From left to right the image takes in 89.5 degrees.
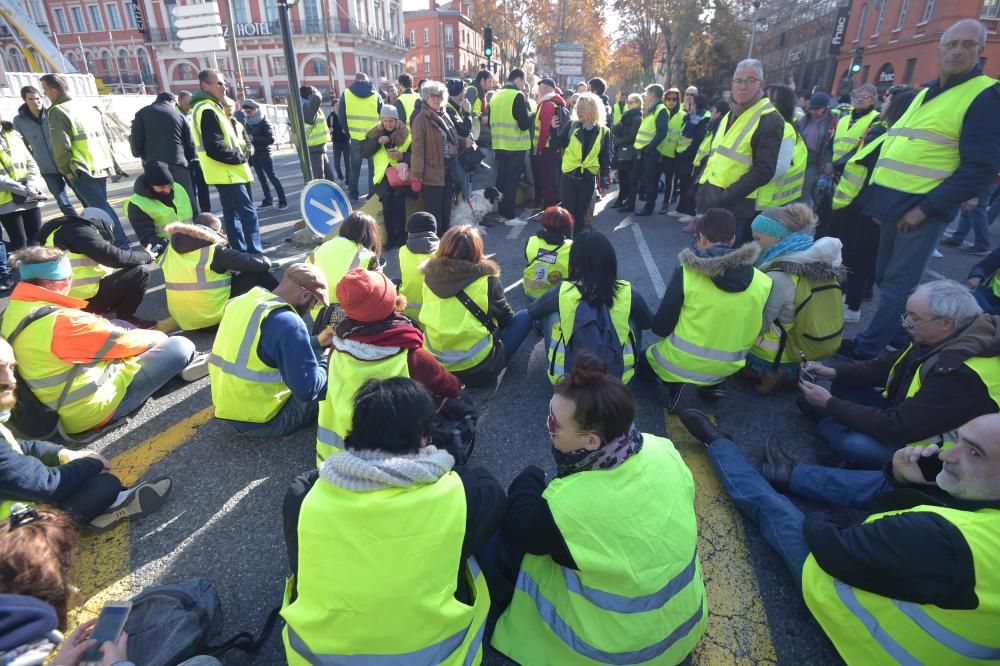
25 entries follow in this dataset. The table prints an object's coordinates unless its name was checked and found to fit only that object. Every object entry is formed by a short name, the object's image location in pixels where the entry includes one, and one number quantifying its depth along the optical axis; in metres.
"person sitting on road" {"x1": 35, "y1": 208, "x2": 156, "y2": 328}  3.96
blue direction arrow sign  5.52
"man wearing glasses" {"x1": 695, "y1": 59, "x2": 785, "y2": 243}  4.20
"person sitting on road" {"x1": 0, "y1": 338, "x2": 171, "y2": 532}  2.06
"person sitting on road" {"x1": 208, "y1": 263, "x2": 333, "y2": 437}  2.70
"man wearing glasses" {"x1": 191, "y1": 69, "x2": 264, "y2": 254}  5.47
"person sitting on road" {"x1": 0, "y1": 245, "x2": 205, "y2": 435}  2.71
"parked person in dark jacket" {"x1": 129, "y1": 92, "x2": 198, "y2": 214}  5.69
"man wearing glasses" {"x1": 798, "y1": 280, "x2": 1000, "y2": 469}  2.15
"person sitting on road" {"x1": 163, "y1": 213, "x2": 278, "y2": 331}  4.02
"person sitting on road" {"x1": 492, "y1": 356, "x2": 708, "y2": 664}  1.59
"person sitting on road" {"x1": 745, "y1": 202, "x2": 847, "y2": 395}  3.25
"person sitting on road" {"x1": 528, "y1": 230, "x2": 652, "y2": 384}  3.02
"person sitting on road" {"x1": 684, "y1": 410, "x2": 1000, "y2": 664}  1.45
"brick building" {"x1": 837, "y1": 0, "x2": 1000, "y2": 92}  22.11
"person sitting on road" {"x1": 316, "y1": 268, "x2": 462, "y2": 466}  2.32
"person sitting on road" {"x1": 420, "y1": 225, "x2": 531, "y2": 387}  3.33
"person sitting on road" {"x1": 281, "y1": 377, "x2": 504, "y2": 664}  1.39
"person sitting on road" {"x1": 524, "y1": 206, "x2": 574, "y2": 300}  4.40
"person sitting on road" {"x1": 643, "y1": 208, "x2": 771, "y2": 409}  2.99
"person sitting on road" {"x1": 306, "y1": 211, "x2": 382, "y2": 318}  3.96
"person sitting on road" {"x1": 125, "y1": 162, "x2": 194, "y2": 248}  4.87
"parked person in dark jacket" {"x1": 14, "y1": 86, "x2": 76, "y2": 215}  5.82
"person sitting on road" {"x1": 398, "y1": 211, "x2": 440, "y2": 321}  4.12
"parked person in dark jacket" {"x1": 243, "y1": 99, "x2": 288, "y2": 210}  8.02
